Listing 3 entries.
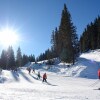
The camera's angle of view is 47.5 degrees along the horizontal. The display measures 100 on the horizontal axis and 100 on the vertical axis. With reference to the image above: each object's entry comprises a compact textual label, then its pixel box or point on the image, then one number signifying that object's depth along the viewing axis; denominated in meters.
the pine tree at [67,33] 26.89
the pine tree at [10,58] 46.22
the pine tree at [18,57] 56.33
